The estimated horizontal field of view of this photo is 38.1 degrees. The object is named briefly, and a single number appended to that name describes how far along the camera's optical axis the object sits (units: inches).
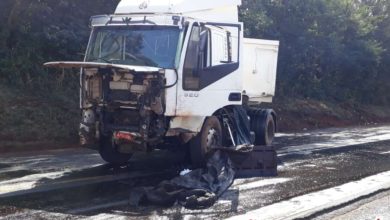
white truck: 366.0
